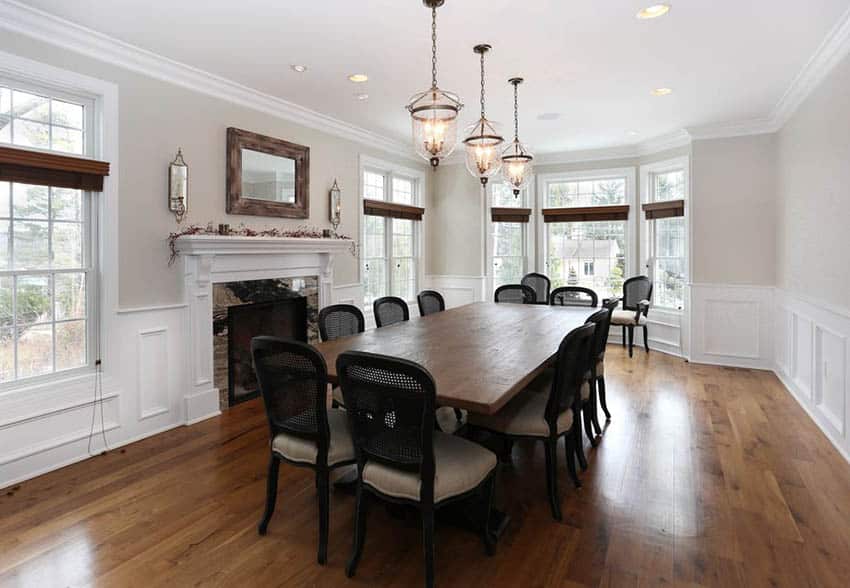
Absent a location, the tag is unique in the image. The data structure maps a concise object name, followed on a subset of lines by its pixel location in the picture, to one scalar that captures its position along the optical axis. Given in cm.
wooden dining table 211
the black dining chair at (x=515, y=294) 575
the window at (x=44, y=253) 301
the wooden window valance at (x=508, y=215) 739
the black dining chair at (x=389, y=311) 412
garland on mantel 383
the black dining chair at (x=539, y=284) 706
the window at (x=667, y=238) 633
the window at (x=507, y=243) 751
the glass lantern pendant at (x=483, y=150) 345
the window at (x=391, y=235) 628
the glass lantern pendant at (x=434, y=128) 298
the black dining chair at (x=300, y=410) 213
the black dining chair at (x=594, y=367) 333
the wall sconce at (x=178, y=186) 378
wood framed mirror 432
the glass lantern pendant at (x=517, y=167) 415
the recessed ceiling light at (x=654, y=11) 293
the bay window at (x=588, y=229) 705
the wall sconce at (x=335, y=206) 546
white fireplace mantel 392
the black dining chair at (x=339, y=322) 337
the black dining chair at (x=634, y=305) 619
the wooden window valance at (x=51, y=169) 288
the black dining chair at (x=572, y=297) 540
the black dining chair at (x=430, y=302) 479
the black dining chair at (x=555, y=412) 253
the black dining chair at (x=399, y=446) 185
